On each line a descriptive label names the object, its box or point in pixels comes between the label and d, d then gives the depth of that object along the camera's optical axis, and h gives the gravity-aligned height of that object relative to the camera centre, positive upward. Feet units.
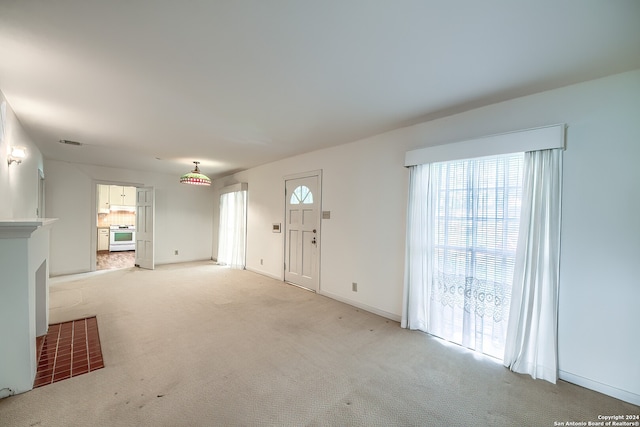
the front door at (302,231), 14.79 -1.35
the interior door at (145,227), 20.12 -1.67
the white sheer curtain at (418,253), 9.71 -1.57
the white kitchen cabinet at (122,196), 29.71 +1.11
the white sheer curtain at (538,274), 7.15 -1.69
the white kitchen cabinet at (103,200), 28.90 +0.55
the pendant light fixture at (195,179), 16.56 +1.81
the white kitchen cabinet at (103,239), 29.54 -3.91
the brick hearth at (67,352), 7.16 -4.70
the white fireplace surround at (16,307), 6.19 -2.55
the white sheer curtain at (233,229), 20.66 -1.83
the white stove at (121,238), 28.99 -3.75
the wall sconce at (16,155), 9.06 +1.71
